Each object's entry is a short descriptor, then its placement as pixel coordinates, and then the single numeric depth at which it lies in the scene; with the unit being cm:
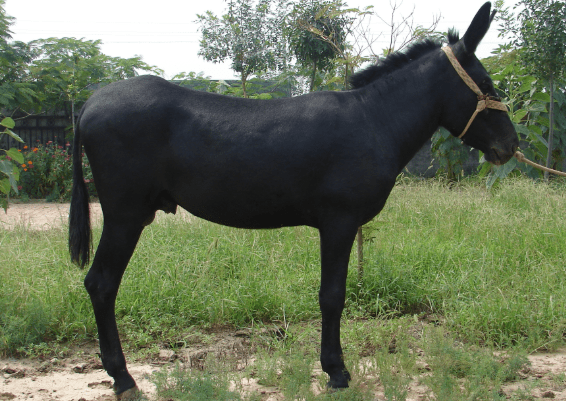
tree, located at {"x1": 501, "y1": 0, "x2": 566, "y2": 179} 736
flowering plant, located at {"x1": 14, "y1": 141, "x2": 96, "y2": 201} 1171
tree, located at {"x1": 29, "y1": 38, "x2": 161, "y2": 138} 1252
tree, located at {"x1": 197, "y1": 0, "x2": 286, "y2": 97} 1190
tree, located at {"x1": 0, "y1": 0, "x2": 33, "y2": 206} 1017
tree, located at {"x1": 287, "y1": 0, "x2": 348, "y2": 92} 876
